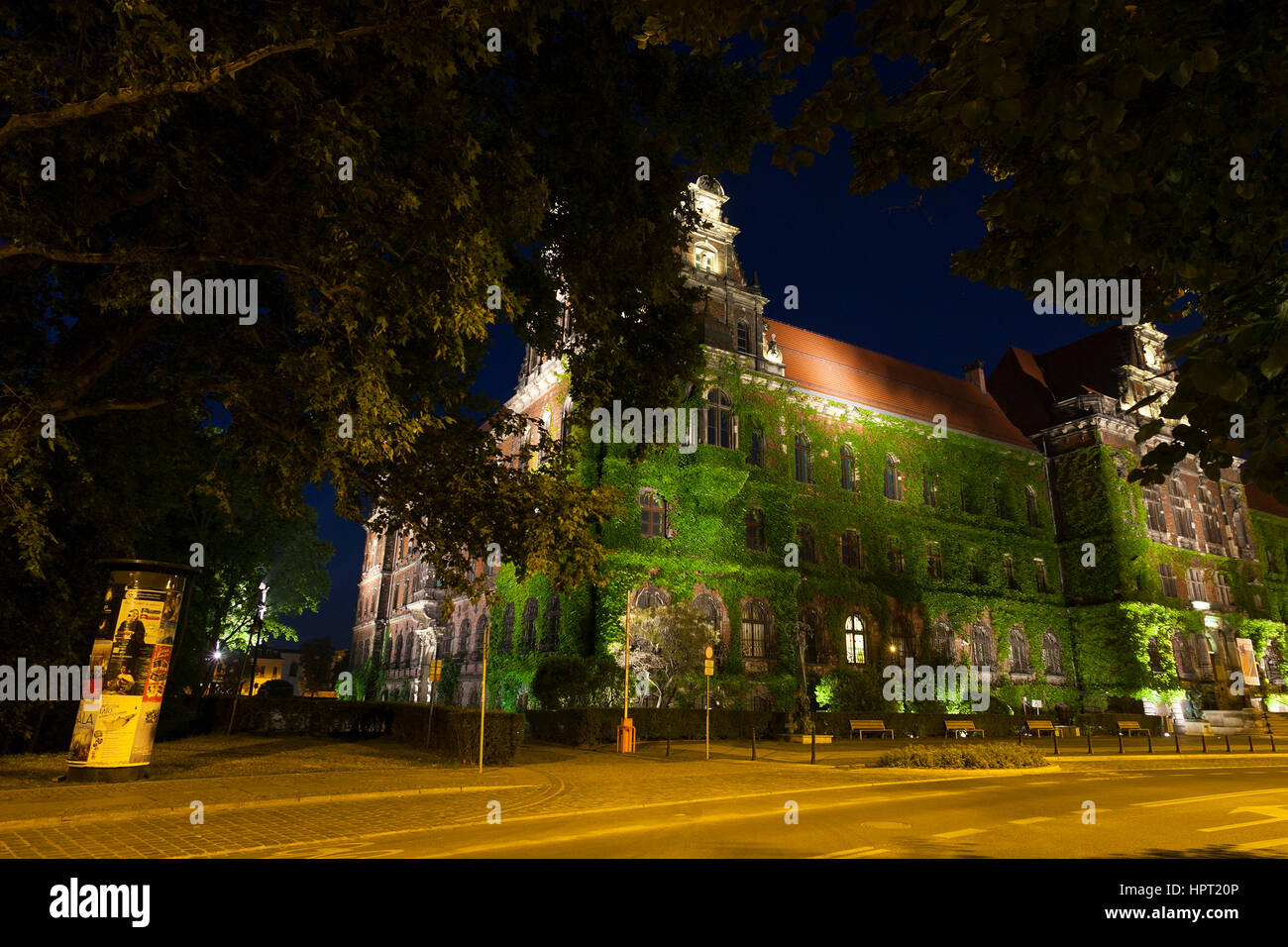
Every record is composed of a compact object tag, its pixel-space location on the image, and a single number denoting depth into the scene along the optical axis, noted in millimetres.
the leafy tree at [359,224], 9828
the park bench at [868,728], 30719
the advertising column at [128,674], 13414
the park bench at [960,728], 31734
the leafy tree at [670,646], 29594
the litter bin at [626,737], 23562
